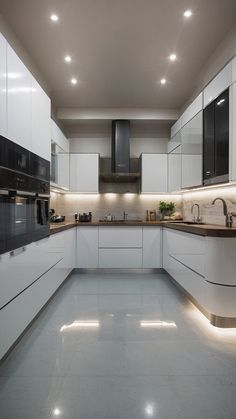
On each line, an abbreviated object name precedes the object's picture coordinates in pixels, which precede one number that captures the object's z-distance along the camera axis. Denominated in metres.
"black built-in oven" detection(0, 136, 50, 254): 1.57
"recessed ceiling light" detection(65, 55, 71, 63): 3.17
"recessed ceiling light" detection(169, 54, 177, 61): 3.13
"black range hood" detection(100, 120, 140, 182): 4.62
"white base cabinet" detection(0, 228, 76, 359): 1.61
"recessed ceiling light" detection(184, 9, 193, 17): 2.46
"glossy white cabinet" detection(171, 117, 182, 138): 4.22
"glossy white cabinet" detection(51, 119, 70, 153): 3.54
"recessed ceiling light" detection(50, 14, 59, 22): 2.54
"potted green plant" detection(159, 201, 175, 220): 4.77
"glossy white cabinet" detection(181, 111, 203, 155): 3.27
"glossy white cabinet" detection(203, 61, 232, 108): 2.56
